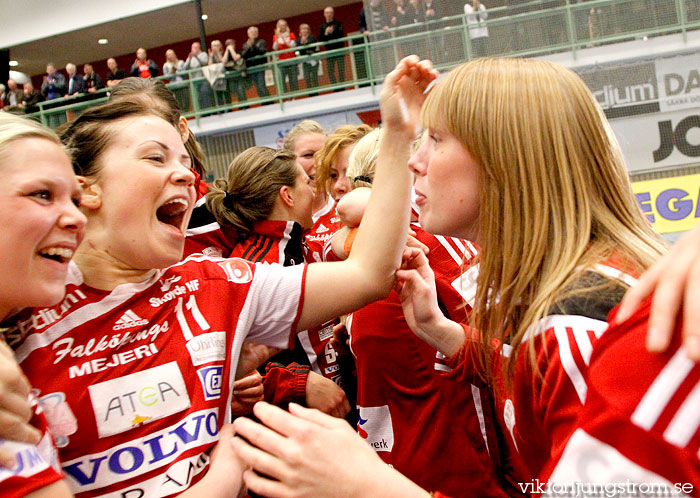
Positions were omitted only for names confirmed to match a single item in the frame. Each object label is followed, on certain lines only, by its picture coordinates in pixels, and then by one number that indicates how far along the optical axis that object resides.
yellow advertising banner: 8.43
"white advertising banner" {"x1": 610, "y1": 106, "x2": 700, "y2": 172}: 9.09
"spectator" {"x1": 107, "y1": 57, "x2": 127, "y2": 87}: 14.88
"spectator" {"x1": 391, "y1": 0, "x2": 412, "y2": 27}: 9.21
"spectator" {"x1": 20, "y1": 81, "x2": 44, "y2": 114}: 14.39
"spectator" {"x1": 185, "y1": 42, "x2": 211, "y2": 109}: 12.45
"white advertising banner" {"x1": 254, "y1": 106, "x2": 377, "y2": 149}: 12.27
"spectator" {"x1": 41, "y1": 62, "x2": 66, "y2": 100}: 15.22
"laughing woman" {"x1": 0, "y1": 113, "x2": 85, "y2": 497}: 1.13
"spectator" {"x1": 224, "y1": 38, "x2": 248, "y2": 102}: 12.32
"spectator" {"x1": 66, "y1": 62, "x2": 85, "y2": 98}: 14.78
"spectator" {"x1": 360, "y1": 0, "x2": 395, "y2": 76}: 9.63
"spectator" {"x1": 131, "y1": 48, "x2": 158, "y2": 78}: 14.45
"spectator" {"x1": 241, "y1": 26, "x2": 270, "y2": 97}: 12.20
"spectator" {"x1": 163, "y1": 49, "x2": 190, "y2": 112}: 12.41
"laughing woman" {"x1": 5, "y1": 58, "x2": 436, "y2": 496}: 1.26
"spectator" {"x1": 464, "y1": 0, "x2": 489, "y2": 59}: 8.99
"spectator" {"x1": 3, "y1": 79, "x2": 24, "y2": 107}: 15.05
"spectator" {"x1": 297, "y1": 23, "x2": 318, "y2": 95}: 11.84
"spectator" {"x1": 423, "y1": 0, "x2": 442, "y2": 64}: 9.00
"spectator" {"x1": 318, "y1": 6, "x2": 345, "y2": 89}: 11.84
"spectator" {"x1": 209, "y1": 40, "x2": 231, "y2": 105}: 12.35
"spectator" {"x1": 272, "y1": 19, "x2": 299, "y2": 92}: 12.01
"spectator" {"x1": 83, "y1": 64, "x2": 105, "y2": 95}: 14.77
